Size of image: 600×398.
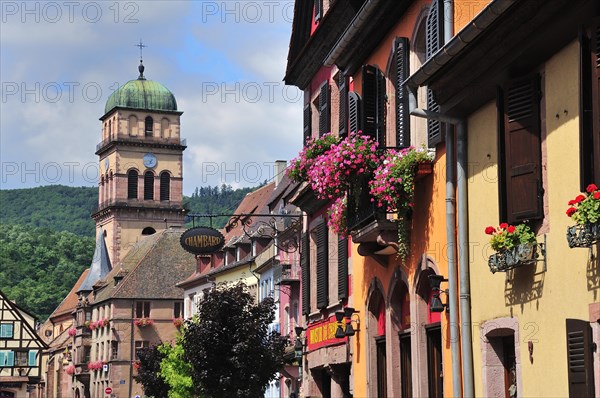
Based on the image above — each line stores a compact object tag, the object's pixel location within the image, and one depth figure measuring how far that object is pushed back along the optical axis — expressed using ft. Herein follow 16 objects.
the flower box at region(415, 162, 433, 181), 57.06
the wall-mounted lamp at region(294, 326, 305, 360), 92.48
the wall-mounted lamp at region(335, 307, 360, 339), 71.41
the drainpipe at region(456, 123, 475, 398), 50.93
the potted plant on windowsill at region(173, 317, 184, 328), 295.03
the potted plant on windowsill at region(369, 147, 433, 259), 57.26
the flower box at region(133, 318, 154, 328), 304.09
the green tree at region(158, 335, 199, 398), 147.02
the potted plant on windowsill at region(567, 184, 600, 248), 37.24
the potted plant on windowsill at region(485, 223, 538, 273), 43.45
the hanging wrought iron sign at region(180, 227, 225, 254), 112.06
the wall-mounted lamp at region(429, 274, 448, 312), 52.89
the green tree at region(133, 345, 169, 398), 177.88
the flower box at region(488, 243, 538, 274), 43.37
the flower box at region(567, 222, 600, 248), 37.37
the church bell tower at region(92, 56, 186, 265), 433.89
